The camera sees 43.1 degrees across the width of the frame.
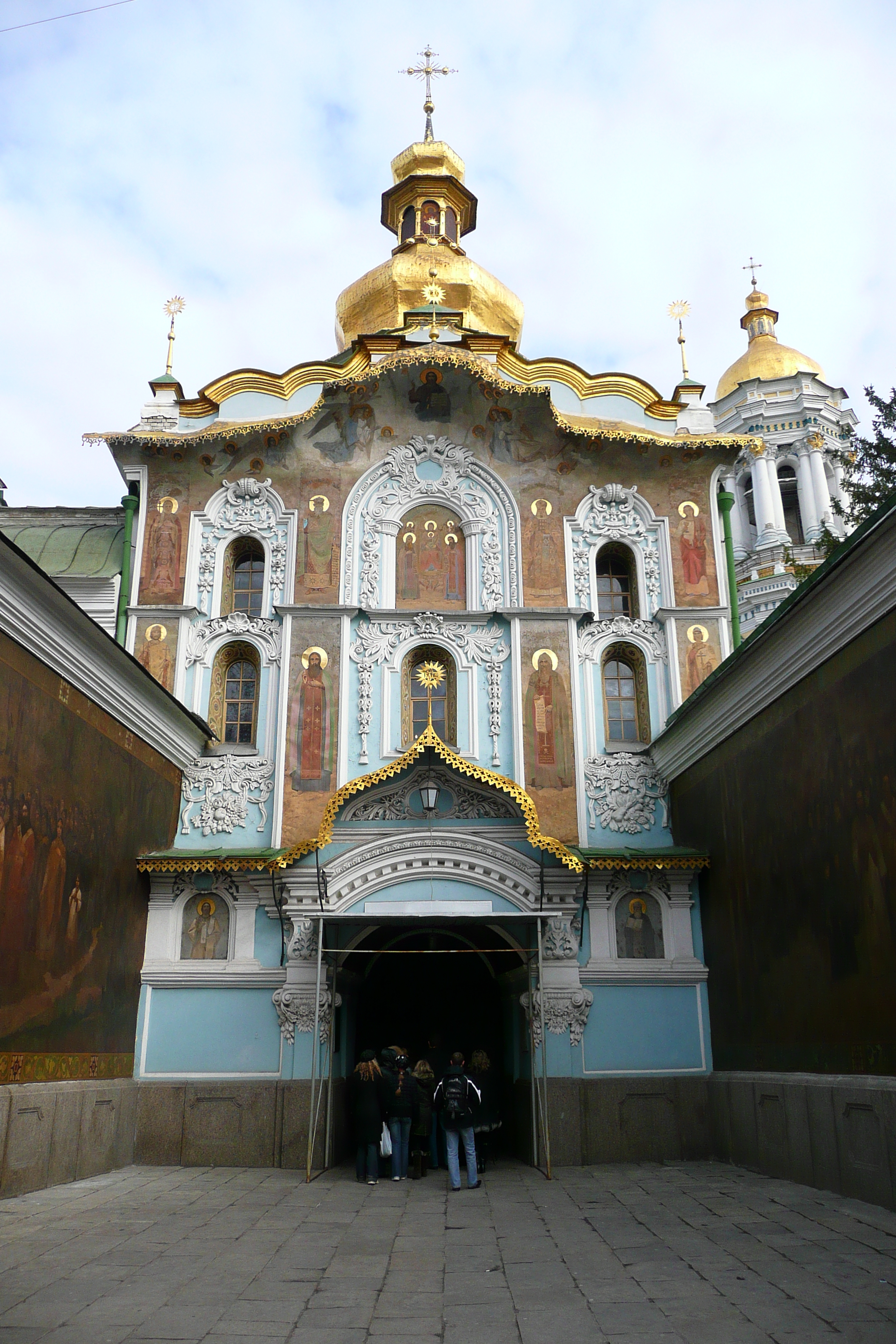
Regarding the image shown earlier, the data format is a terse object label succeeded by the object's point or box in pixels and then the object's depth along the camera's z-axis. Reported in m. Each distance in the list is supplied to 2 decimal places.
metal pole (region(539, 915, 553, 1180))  12.52
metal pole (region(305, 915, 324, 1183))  12.38
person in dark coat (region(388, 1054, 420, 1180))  12.38
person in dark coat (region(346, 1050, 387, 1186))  12.28
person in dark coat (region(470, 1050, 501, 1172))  13.33
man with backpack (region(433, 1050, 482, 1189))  11.58
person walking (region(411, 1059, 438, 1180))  13.58
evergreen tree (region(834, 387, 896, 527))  21.00
